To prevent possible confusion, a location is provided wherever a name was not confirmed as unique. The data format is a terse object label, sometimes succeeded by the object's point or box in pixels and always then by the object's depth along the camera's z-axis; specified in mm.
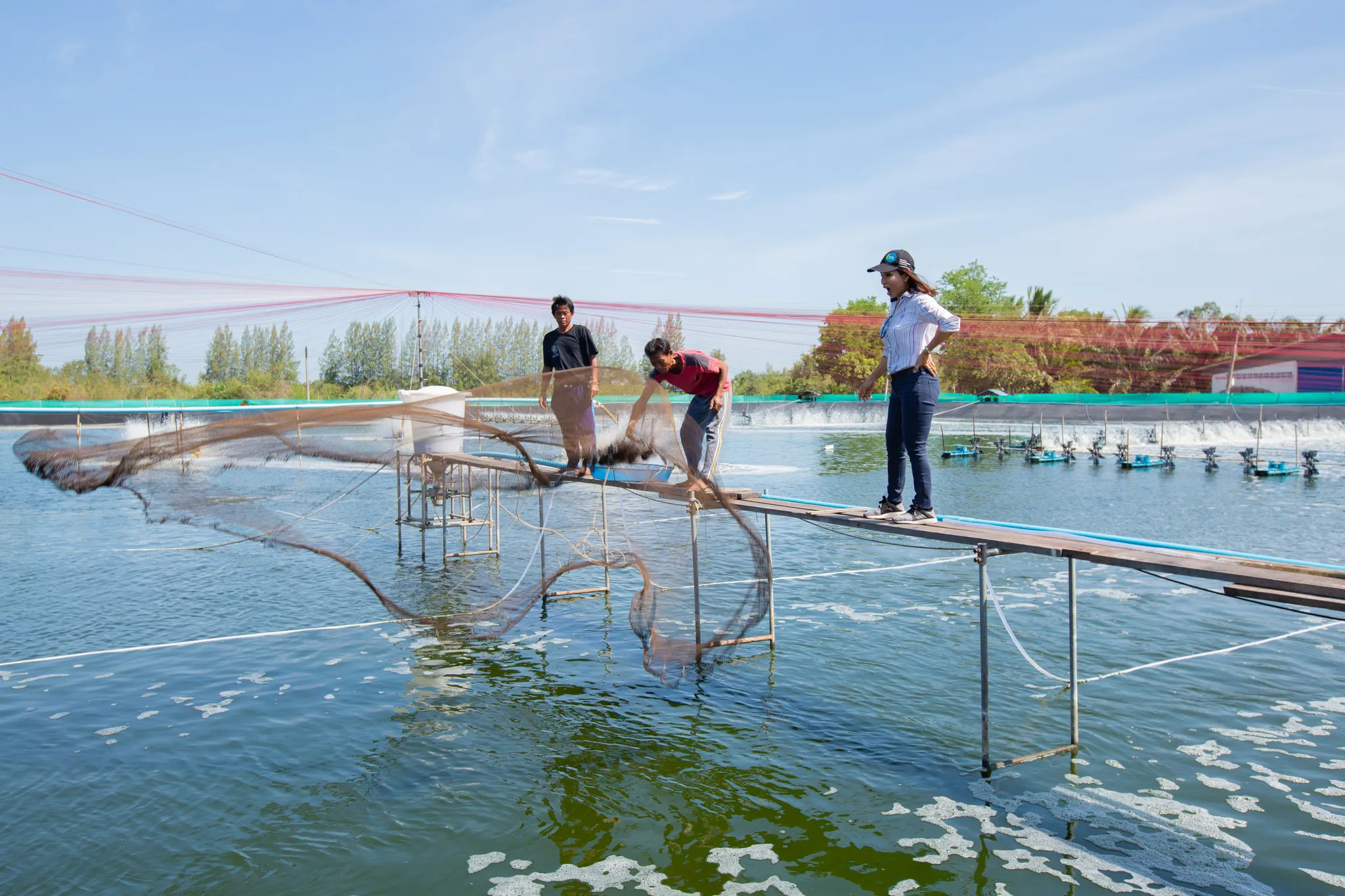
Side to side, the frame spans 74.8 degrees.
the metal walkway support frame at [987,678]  6844
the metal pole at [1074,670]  7277
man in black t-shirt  7762
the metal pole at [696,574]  7964
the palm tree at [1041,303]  91375
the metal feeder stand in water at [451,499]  14516
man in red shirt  7781
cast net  7234
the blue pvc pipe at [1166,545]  6248
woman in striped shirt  6844
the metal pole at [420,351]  11961
